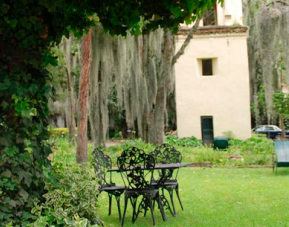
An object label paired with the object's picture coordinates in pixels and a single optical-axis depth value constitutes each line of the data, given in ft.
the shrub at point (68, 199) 11.49
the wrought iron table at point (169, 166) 18.99
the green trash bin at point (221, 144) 52.42
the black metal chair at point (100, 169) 19.67
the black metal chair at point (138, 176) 18.60
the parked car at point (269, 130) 87.40
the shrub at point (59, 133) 64.02
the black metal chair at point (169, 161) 20.47
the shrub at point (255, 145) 45.87
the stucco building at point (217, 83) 64.39
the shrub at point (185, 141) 61.41
